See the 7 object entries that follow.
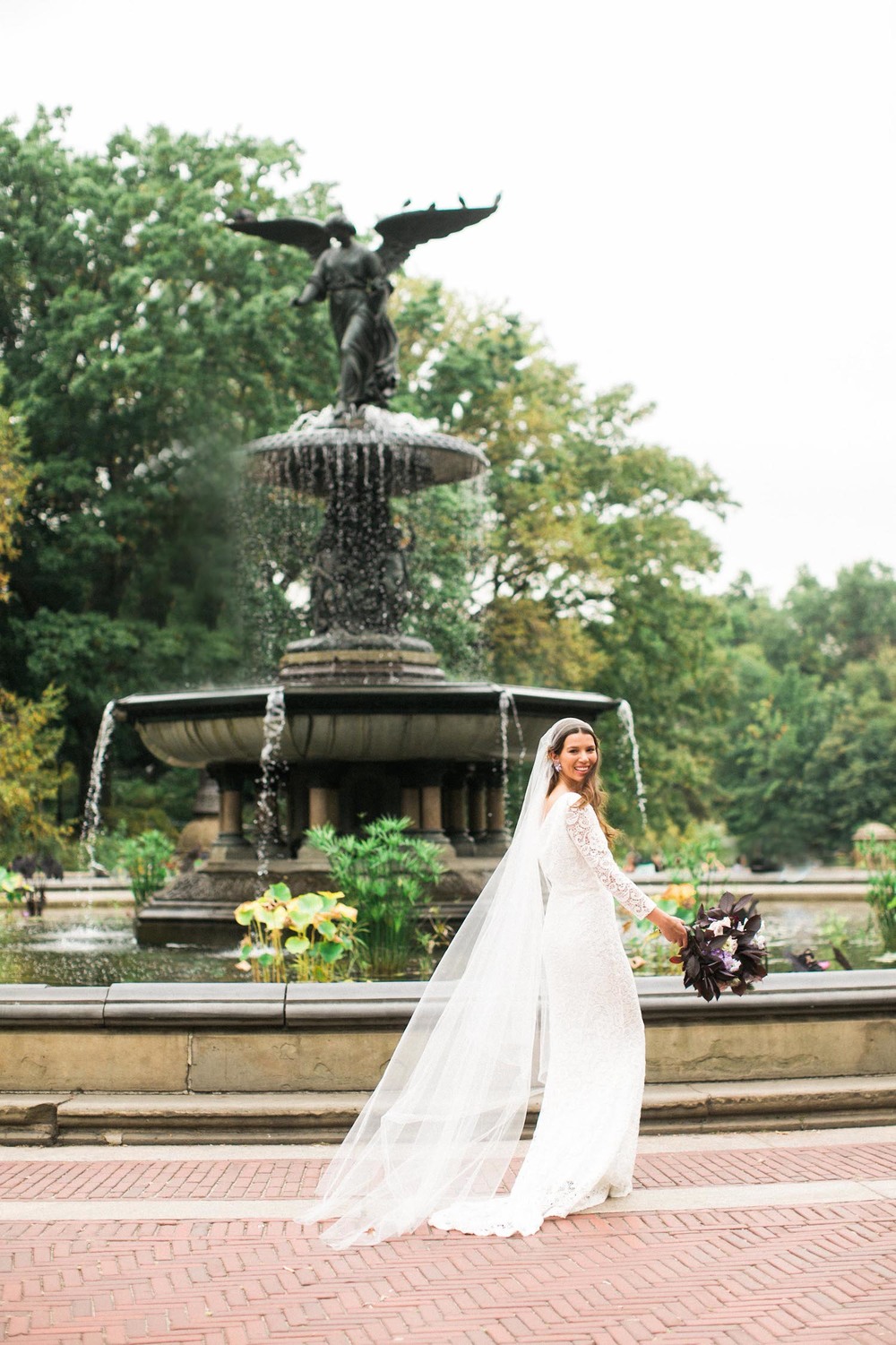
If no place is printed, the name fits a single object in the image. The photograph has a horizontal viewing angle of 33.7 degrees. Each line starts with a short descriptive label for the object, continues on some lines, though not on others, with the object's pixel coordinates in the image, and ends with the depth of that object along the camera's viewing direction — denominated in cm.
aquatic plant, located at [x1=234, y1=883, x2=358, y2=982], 790
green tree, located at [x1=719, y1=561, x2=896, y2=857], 5150
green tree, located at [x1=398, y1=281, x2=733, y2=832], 3222
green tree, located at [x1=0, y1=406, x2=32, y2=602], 3008
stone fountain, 1196
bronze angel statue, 1408
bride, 561
